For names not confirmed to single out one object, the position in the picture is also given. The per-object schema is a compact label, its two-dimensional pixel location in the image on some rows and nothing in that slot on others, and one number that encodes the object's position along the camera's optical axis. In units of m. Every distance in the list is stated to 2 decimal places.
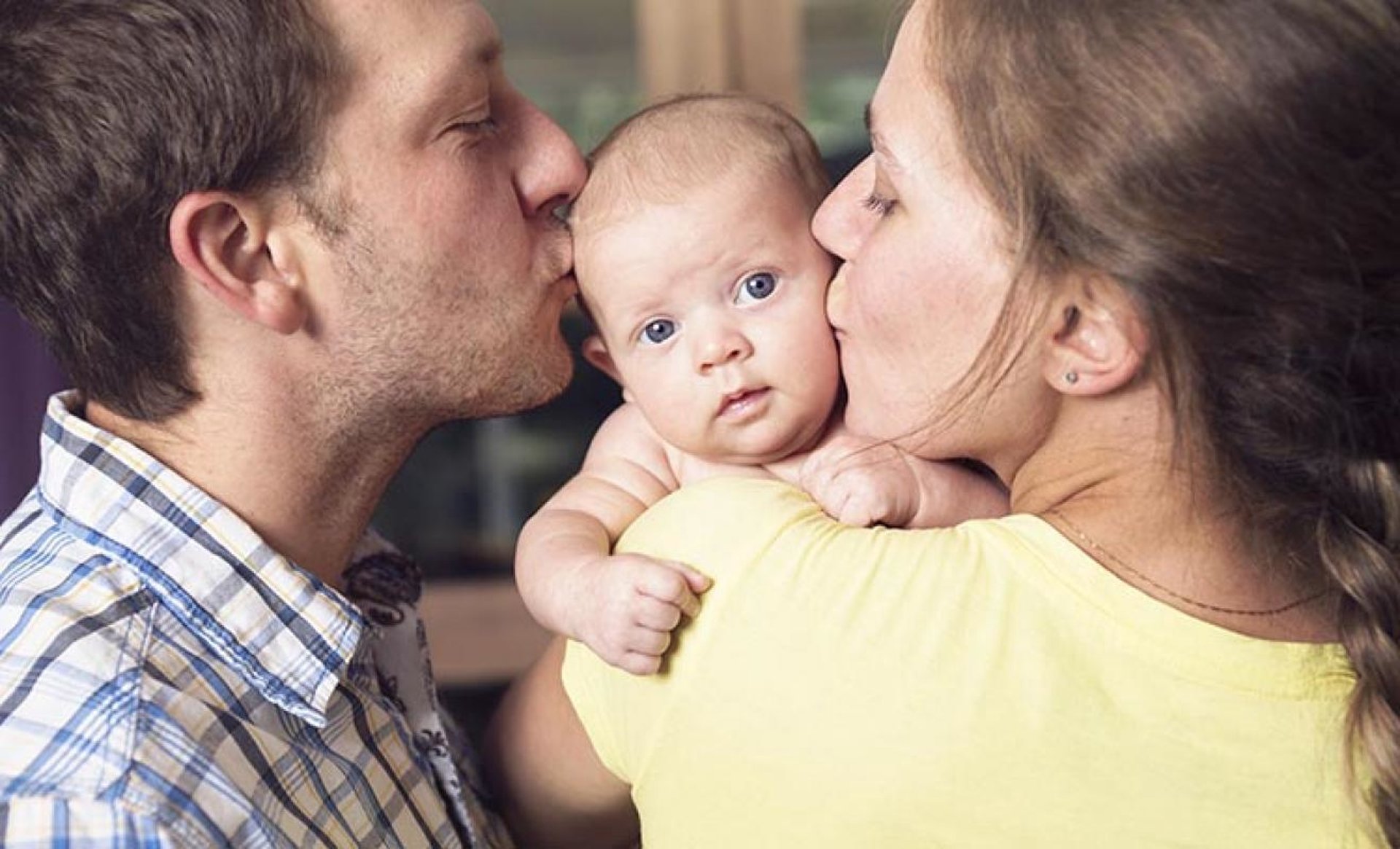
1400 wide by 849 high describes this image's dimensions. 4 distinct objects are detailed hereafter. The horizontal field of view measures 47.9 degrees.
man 1.36
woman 1.04
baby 1.40
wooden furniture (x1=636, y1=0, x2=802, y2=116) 3.10
